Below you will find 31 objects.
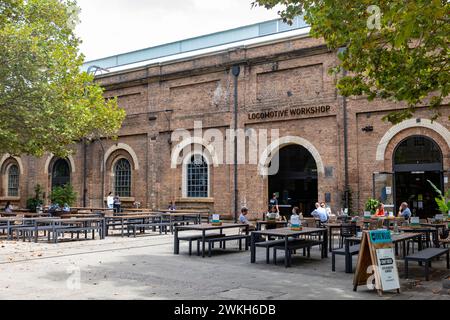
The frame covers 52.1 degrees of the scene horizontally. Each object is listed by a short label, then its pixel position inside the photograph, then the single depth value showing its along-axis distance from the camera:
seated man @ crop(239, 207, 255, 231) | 13.38
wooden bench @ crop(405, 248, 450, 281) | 7.94
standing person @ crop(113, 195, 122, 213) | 23.72
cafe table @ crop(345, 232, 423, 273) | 8.75
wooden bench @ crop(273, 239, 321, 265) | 9.79
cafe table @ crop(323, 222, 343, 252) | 12.09
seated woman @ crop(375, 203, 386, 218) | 14.67
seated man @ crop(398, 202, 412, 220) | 14.32
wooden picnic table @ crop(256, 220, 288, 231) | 13.27
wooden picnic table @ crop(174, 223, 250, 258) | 11.13
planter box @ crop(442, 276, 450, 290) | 7.17
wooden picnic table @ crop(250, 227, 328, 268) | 9.56
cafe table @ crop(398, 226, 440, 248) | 11.13
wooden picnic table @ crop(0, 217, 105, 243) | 14.02
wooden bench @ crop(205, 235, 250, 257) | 11.12
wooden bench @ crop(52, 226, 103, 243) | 14.02
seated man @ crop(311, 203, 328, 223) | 13.96
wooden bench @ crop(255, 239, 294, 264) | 9.91
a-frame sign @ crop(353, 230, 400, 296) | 6.90
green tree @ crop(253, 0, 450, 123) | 8.40
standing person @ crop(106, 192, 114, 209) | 24.06
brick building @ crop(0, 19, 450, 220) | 17.61
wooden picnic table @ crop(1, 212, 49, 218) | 17.31
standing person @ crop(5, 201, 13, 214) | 19.39
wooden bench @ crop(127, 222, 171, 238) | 15.77
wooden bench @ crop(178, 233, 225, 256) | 11.30
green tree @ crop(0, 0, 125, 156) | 14.74
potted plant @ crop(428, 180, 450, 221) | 9.11
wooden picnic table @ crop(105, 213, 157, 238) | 15.68
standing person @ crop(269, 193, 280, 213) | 20.06
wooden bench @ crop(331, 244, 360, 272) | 8.80
